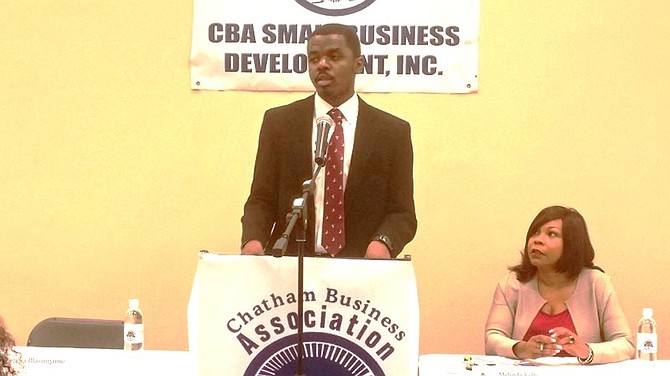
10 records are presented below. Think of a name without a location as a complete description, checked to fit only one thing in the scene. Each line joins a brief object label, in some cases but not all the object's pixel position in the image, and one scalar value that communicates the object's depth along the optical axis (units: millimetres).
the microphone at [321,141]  2395
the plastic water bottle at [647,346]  3178
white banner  4250
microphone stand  2209
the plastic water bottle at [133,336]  3176
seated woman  3609
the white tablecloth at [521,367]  2891
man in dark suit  3646
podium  2389
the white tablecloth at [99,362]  2852
